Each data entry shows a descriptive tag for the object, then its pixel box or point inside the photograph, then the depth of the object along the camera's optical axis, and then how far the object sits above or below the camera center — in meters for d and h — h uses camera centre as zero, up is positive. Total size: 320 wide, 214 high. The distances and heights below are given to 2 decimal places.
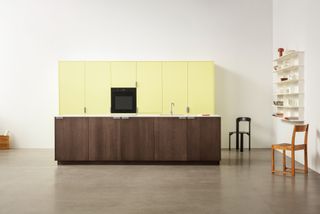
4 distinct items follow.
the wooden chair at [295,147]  7.06 -0.81
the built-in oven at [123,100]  8.72 -0.02
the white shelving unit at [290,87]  8.31 +0.26
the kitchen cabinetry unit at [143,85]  10.52 +0.35
